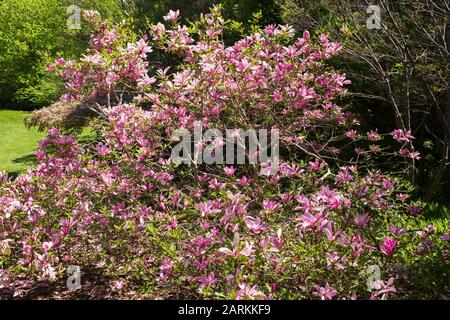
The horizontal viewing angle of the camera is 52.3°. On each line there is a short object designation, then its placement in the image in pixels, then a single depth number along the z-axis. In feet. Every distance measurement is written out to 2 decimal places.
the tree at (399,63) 17.56
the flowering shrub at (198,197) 9.39
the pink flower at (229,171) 11.65
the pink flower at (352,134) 15.74
